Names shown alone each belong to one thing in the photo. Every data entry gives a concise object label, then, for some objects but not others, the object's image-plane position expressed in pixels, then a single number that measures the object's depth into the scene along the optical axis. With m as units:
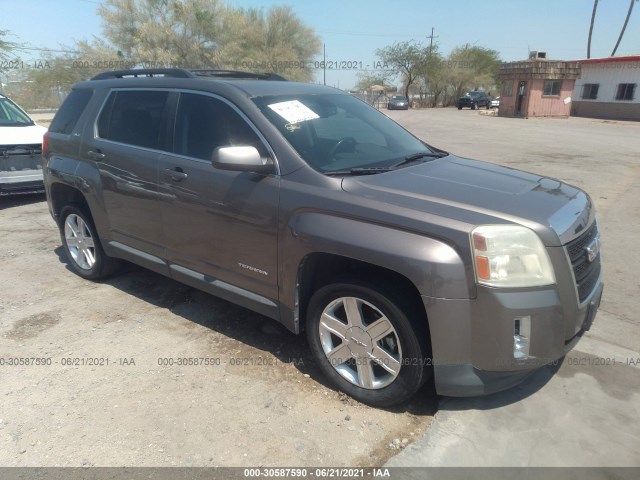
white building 30.59
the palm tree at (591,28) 54.06
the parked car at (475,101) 47.50
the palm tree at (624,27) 53.59
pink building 31.66
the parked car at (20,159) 7.29
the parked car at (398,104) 45.66
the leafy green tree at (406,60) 56.84
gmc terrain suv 2.34
